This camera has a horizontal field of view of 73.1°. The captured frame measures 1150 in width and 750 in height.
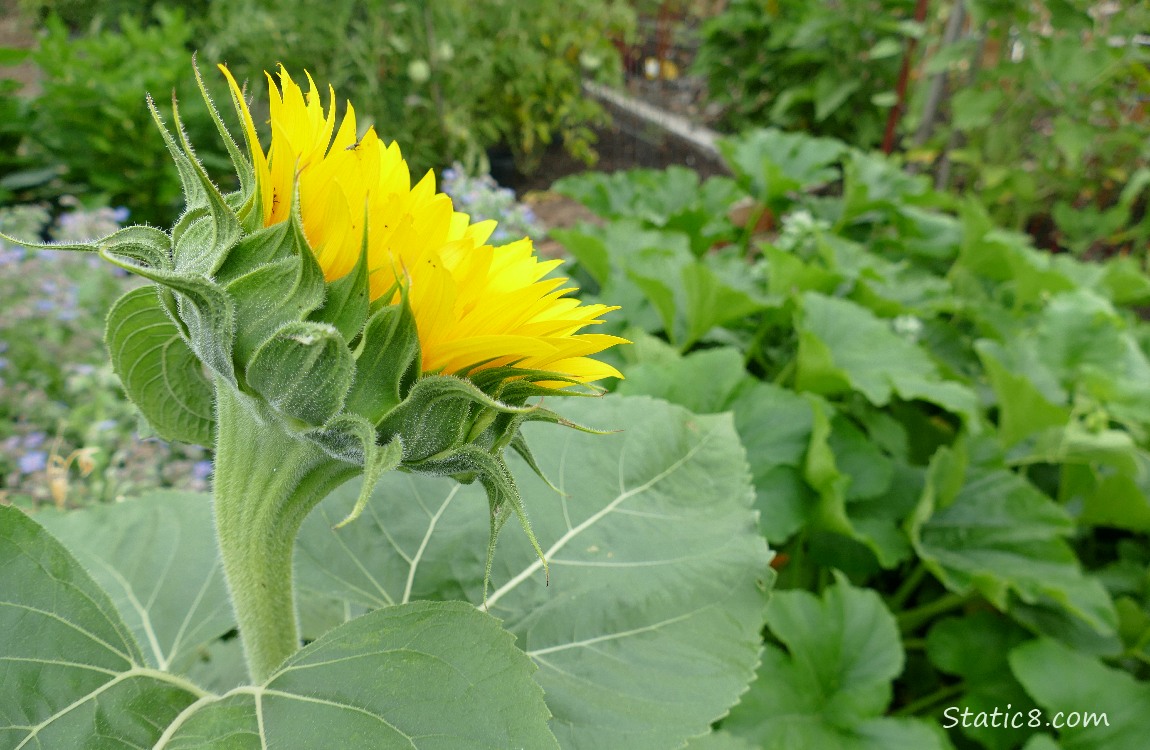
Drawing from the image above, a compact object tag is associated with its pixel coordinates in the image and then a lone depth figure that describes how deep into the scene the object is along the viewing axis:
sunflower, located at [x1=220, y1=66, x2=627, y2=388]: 0.36
